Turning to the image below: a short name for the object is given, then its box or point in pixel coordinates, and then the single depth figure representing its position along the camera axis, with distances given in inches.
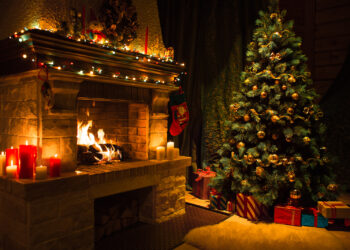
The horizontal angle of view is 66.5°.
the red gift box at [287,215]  116.2
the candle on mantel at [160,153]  119.6
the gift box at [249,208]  122.3
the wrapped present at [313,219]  114.0
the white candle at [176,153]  127.0
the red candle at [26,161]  78.4
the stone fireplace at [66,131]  77.2
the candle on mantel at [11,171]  78.7
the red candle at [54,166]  80.2
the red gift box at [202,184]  149.4
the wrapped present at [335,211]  108.7
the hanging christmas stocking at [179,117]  134.3
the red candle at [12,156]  82.7
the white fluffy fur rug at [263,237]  96.6
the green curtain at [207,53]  159.6
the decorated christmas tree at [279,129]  119.4
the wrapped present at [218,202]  133.8
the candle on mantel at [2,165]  82.3
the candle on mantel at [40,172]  76.8
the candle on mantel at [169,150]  121.5
